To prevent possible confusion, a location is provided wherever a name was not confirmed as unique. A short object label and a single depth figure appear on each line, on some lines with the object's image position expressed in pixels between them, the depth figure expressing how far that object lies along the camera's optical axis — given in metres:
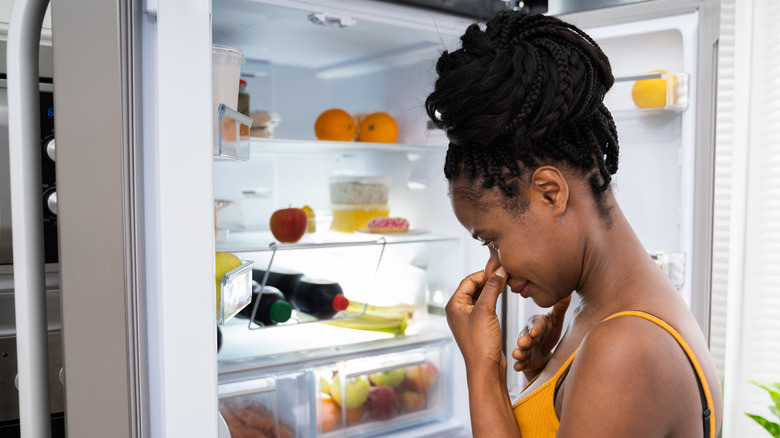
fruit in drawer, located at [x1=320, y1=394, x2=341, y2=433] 1.72
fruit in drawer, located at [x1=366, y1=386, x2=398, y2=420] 1.81
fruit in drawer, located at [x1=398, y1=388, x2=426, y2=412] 1.89
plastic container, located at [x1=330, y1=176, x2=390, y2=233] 1.93
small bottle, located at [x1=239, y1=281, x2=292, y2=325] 1.61
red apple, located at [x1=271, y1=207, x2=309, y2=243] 1.69
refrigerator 0.61
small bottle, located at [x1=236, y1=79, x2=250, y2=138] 1.60
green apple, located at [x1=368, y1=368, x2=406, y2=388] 1.85
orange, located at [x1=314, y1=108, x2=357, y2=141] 1.82
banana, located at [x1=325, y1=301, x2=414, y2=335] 1.92
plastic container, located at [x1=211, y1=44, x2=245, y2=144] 0.94
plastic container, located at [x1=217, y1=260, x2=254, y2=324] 1.01
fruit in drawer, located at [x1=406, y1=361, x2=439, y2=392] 1.91
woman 0.67
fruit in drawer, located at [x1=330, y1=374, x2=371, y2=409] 1.73
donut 1.88
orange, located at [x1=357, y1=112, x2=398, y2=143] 1.86
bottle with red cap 1.77
